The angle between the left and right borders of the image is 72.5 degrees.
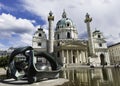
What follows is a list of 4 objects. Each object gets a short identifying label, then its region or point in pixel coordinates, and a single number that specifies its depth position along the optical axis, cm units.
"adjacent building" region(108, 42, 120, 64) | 4762
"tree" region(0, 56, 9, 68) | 2563
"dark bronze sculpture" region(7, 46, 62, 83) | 824
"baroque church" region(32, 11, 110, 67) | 3591
